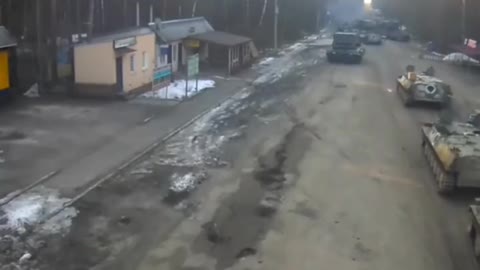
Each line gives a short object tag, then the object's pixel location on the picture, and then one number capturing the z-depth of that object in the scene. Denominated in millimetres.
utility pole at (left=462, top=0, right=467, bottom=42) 53616
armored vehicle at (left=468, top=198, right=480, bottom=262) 13073
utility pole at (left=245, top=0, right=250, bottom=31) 59041
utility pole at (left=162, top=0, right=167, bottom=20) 47250
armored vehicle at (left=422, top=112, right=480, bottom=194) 16172
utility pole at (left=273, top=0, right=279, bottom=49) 54419
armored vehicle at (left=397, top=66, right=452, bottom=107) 28938
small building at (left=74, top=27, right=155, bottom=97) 28234
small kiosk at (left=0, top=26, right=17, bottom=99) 26172
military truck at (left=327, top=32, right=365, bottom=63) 46375
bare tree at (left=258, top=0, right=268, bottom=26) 64094
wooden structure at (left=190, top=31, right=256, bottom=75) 39250
